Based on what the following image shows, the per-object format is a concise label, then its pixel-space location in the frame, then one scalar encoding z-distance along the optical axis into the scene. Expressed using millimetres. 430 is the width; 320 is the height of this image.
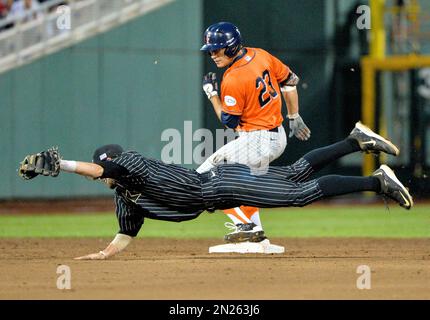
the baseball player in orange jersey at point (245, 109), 18672
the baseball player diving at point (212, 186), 16359
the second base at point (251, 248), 19219
